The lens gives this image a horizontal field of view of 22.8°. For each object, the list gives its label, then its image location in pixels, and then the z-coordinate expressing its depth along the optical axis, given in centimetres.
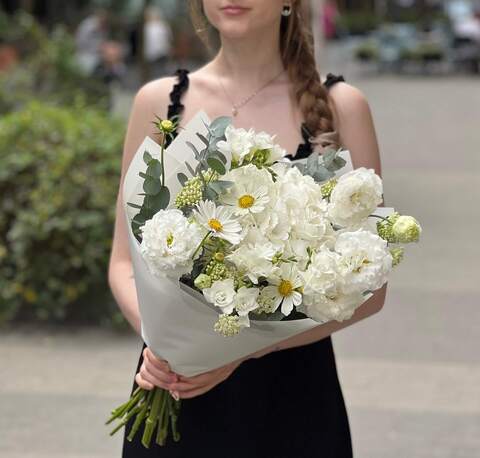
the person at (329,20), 2798
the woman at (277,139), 265
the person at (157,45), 2164
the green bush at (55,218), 667
